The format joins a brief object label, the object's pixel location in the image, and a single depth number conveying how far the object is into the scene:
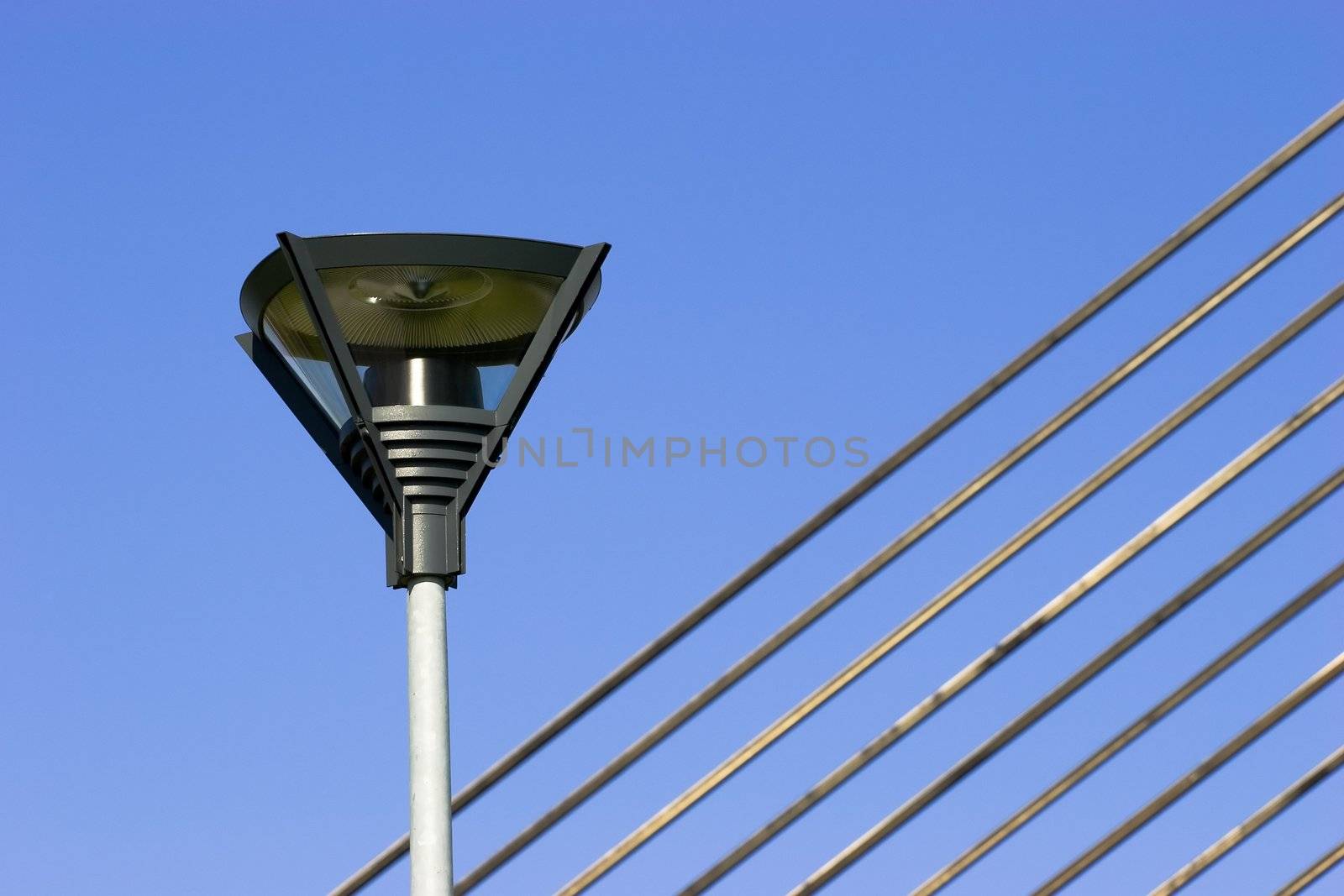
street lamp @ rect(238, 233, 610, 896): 6.16
